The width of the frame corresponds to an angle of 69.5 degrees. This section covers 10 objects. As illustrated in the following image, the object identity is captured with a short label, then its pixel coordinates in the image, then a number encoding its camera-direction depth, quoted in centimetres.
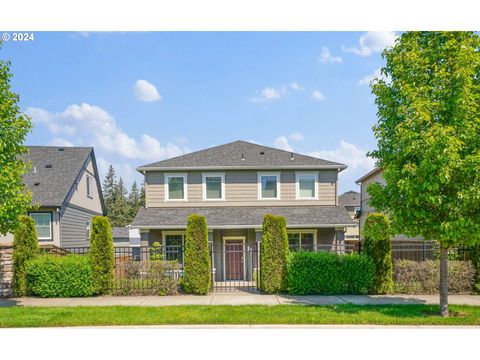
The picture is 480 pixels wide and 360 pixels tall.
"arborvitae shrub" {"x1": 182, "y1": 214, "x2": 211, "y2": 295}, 1010
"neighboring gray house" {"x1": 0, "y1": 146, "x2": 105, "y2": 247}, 1747
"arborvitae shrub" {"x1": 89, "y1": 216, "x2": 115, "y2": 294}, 1011
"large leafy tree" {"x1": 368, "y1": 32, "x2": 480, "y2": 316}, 668
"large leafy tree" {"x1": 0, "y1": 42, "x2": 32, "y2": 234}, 743
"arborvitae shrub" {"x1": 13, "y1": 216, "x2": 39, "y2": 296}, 1002
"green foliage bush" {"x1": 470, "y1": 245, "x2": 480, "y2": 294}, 1006
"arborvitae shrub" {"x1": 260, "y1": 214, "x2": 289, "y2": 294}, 1018
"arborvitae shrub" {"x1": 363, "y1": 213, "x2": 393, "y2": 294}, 1012
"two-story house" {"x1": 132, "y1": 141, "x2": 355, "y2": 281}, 1647
